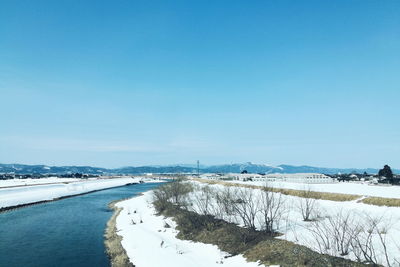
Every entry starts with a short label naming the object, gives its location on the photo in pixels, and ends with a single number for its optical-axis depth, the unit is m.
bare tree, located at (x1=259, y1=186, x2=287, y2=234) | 26.29
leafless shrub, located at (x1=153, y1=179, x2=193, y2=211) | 52.72
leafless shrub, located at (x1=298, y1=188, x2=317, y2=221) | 28.63
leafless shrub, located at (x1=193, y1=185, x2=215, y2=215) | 38.06
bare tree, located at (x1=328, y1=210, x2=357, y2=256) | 17.84
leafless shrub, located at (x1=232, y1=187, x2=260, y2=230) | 28.41
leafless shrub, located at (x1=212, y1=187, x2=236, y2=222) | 34.62
